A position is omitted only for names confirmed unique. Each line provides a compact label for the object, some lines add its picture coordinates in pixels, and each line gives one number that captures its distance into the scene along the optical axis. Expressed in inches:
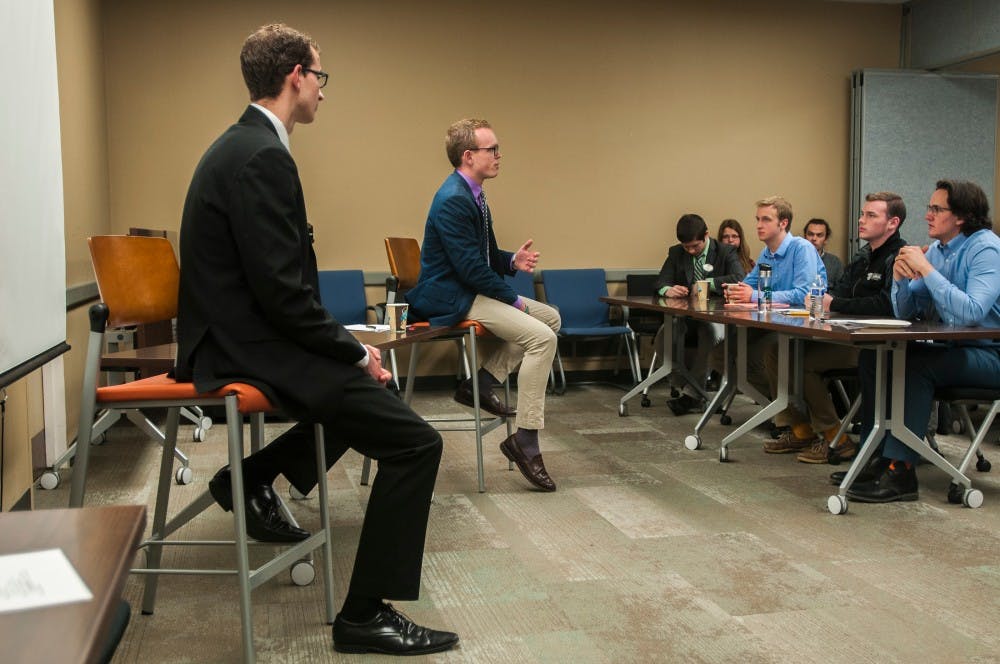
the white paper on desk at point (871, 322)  148.2
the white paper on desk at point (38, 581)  34.4
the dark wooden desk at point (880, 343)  136.9
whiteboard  86.6
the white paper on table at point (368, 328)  134.1
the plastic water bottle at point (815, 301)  169.0
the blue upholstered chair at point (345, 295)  267.4
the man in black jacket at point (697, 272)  240.7
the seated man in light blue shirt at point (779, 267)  205.0
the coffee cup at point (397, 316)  138.3
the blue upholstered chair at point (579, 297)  285.1
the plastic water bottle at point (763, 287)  186.4
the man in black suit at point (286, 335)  85.0
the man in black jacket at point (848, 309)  180.5
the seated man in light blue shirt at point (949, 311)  148.7
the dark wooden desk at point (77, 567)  30.6
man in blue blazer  158.1
